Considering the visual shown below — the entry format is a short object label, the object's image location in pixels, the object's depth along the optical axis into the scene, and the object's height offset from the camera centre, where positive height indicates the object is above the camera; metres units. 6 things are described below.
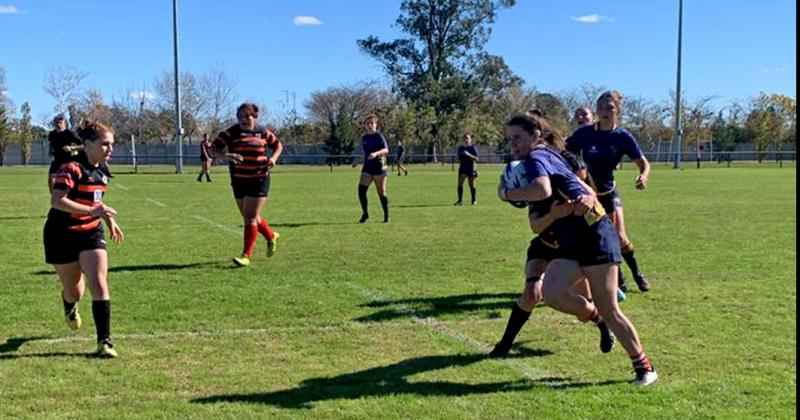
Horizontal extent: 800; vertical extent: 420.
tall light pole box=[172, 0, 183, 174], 39.75 +3.05
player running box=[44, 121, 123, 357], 5.57 -0.44
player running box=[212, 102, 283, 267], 9.70 +0.03
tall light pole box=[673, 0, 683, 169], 46.59 +3.01
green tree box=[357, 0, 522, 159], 63.59 +9.00
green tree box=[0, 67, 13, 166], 60.50 +3.51
